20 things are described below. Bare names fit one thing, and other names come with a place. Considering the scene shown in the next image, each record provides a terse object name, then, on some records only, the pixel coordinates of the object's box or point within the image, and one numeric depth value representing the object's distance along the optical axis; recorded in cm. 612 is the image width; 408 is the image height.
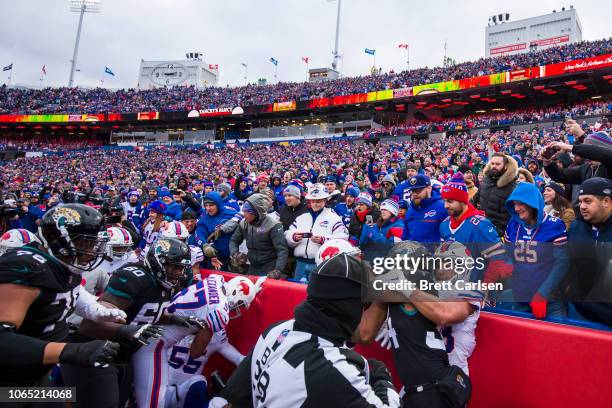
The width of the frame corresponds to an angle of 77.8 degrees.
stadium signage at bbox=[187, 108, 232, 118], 4497
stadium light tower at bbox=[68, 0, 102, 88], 5581
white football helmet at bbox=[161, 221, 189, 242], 454
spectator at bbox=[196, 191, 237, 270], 578
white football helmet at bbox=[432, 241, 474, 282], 241
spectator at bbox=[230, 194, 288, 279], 459
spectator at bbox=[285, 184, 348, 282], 464
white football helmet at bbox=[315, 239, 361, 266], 258
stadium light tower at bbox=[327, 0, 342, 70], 4722
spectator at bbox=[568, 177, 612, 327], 238
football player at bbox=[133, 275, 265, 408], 305
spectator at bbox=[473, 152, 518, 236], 452
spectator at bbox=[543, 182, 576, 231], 436
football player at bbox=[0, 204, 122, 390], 183
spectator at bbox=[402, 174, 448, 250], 447
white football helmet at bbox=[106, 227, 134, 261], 448
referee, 162
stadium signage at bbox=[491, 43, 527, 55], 6134
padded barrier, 202
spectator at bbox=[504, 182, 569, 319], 260
